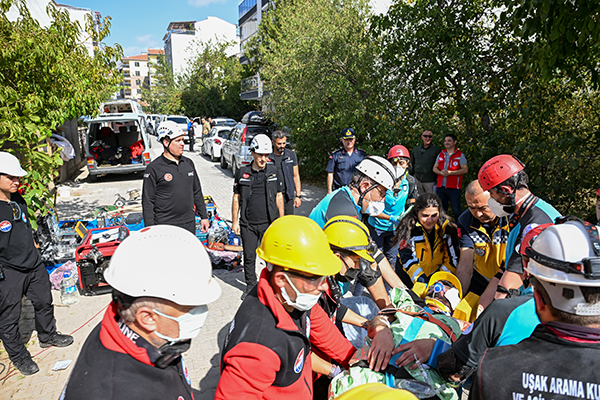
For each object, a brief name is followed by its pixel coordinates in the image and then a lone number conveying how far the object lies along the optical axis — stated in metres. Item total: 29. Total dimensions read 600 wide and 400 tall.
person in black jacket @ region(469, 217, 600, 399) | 1.29
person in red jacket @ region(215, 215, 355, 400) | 1.57
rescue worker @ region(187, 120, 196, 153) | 22.81
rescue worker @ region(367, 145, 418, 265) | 5.15
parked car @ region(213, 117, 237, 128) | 27.69
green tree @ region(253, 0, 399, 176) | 10.29
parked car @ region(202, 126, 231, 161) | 18.66
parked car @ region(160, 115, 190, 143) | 29.08
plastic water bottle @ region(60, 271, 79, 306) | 5.43
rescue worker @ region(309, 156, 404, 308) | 3.25
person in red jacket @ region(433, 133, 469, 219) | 7.13
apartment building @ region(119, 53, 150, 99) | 111.81
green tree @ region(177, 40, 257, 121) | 39.91
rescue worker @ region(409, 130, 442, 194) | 7.65
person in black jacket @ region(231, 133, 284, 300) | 5.15
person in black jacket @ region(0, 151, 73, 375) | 3.64
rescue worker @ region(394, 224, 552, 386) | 1.77
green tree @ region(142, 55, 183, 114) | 44.56
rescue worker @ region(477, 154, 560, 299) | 2.78
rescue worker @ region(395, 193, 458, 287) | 3.87
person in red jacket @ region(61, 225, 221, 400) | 1.31
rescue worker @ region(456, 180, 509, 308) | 3.52
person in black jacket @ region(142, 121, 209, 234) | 4.80
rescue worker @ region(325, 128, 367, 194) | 7.24
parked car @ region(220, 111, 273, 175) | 13.72
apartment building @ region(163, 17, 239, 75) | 73.81
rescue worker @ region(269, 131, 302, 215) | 6.40
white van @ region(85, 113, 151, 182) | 13.37
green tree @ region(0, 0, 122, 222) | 4.61
